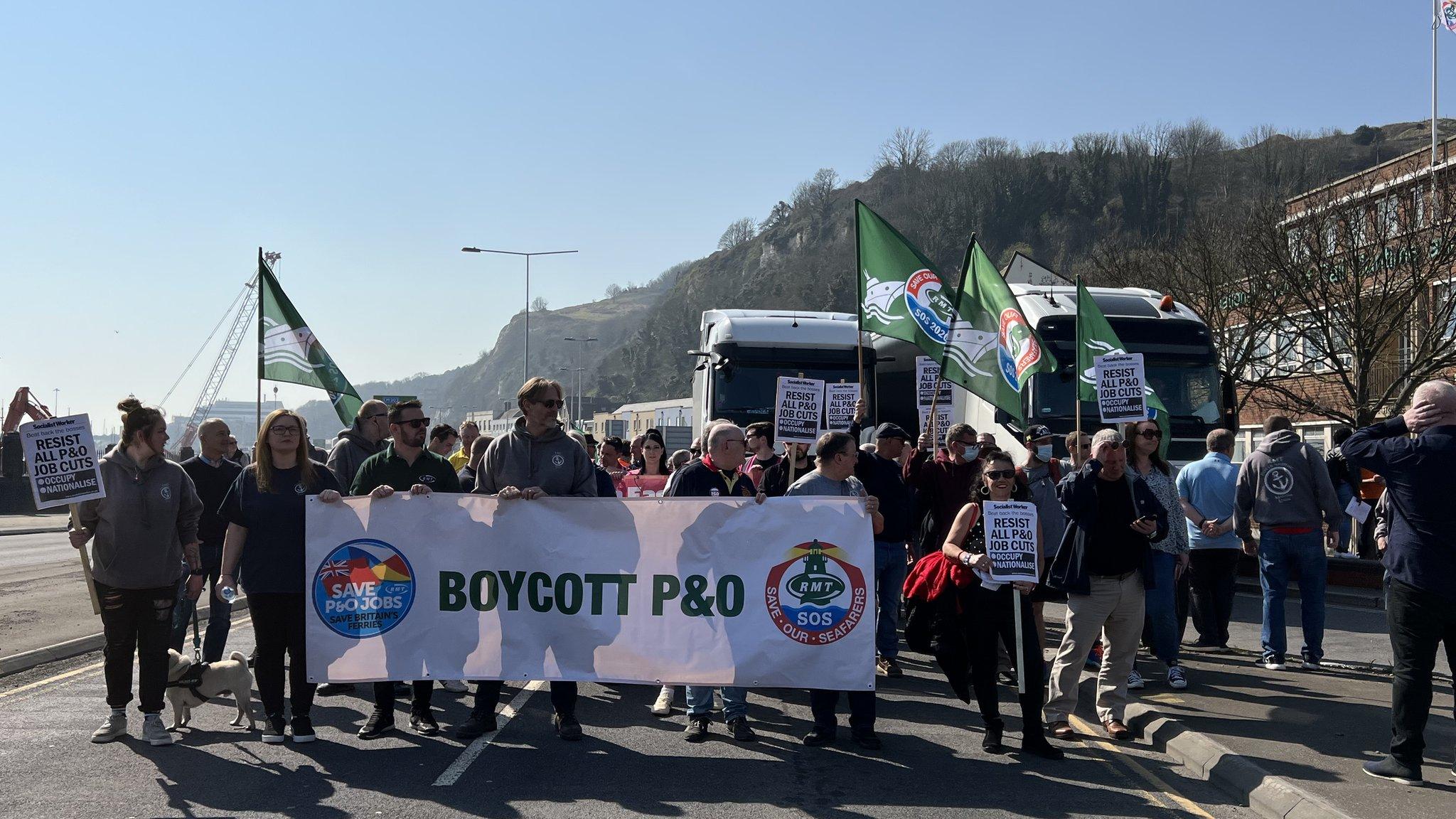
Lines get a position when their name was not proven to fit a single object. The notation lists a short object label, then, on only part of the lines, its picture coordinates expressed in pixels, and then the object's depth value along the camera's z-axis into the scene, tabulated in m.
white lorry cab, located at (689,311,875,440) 19.34
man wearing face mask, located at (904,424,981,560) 10.38
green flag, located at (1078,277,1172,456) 12.86
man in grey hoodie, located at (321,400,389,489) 9.67
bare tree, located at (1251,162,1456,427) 23.67
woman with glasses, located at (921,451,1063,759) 7.47
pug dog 7.88
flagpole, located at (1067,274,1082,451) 9.77
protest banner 7.76
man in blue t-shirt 10.98
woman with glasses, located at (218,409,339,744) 7.68
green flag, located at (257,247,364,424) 13.52
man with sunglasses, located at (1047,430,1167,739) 7.89
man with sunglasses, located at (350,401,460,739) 8.09
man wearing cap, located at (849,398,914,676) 9.62
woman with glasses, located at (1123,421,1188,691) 9.38
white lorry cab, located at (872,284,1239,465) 15.79
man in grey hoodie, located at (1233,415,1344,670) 10.23
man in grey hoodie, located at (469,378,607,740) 7.88
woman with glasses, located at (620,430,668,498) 11.98
